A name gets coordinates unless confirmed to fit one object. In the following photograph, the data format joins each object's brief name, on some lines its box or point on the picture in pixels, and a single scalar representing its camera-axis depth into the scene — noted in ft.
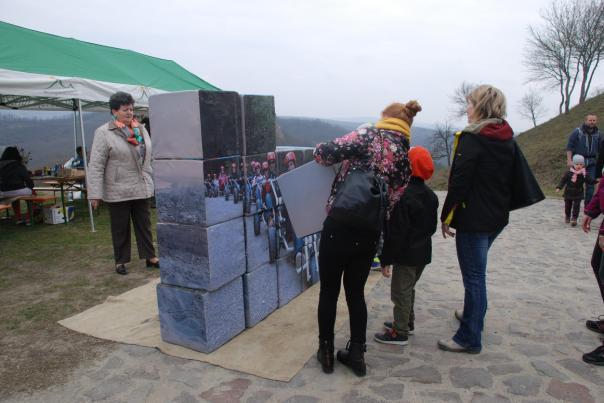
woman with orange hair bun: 8.25
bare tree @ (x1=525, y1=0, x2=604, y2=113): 88.33
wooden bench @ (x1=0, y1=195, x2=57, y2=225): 24.61
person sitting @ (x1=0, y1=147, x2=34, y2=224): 24.72
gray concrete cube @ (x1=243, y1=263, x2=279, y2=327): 11.39
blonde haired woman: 9.01
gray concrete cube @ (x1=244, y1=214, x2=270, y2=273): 11.19
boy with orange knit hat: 9.42
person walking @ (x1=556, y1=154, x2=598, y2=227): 23.47
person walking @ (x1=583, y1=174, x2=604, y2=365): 9.54
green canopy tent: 20.54
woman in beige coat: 14.85
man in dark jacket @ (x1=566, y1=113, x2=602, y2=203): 23.79
